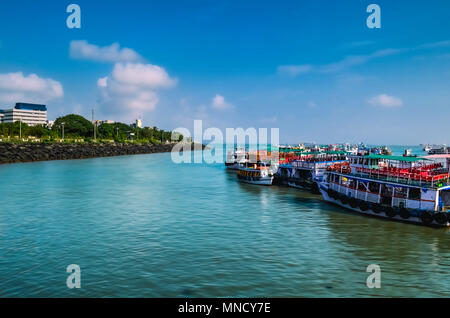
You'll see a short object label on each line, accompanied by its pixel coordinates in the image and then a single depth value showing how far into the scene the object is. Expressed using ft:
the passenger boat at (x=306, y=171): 171.42
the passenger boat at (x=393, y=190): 96.43
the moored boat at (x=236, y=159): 281.15
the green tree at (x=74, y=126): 587.68
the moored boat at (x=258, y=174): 189.44
